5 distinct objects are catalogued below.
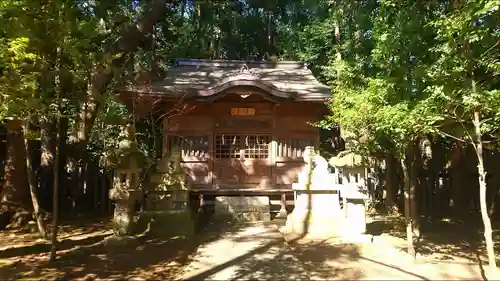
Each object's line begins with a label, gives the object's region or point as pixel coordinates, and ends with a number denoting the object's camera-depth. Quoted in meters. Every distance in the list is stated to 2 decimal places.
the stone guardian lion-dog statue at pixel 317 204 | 9.30
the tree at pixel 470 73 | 5.27
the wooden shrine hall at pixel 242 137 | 13.45
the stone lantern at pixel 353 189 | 8.84
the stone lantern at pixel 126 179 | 8.07
